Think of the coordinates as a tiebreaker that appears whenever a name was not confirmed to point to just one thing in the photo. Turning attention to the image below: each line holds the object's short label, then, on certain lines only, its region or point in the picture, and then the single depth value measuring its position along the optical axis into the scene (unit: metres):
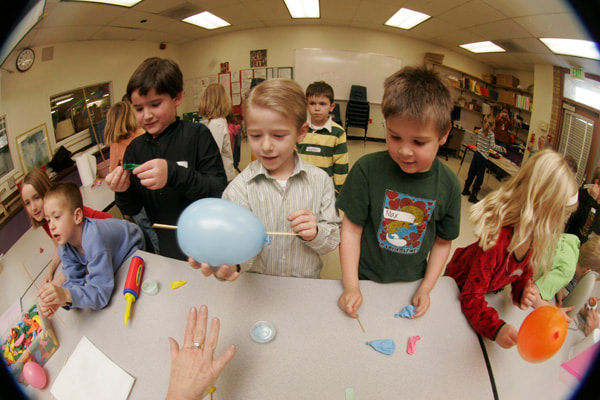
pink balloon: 0.74
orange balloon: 0.61
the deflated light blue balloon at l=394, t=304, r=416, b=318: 0.96
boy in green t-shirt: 0.79
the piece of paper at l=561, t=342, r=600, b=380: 0.61
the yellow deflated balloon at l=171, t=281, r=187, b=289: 1.07
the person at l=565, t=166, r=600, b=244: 0.67
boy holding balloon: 0.84
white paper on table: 0.76
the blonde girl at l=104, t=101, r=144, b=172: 0.94
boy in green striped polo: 1.90
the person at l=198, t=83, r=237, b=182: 1.06
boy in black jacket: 0.94
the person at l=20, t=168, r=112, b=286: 0.70
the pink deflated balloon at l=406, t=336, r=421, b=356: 0.86
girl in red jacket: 0.69
